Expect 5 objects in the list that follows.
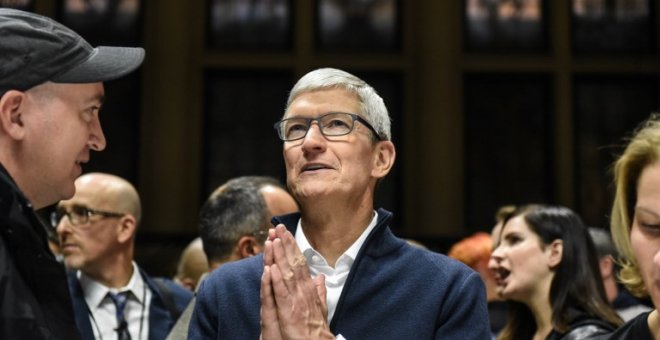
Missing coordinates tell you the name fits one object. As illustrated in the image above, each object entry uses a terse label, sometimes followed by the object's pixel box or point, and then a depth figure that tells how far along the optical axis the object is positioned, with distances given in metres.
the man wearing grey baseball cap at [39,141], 1.72
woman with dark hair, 3.55
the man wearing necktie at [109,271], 3.67
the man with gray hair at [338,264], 2.14
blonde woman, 2.12
